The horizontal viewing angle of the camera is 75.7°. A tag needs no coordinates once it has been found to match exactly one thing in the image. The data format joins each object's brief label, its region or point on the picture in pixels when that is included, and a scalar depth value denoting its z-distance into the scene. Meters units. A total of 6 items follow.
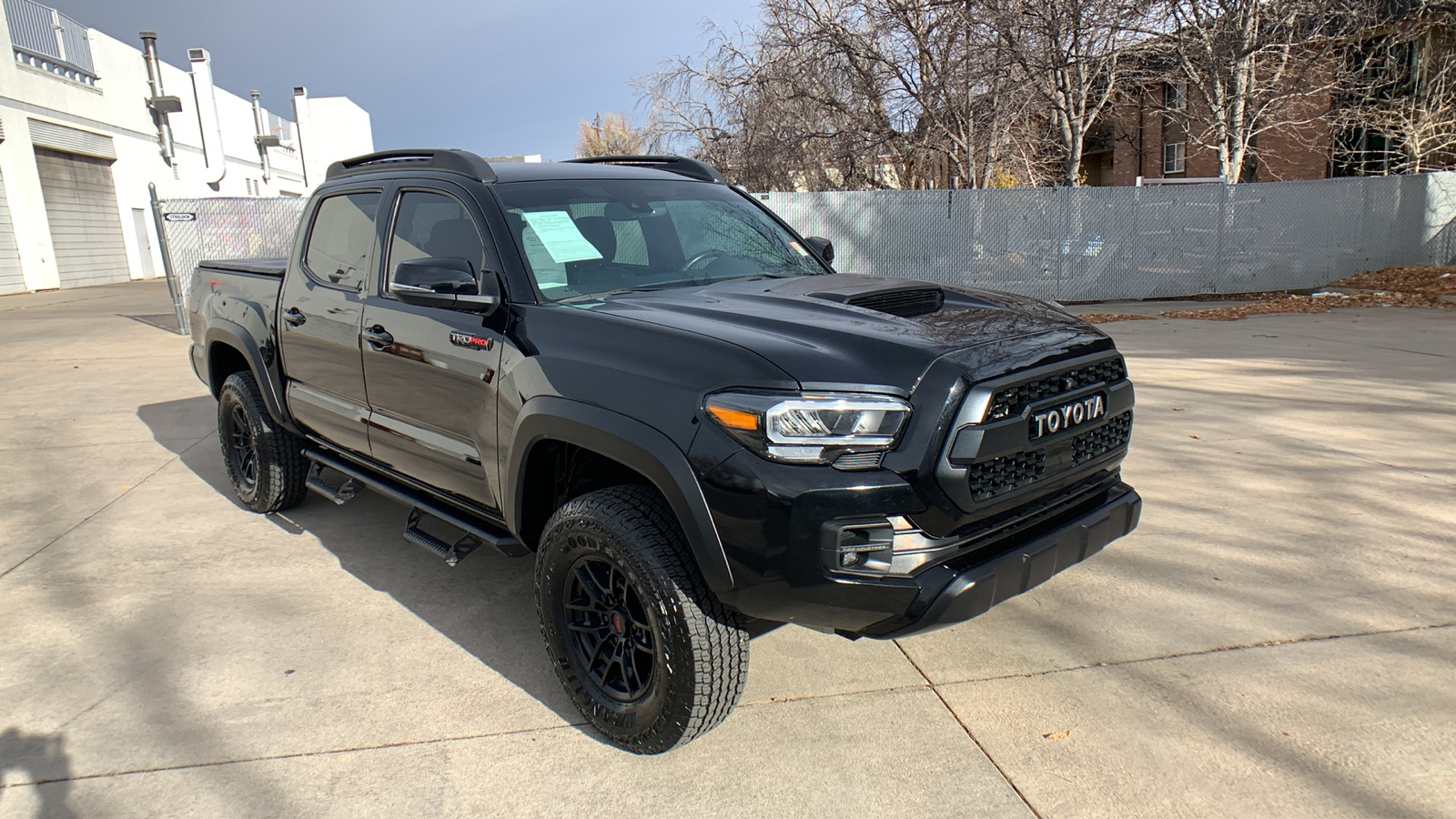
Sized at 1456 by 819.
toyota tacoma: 2.50
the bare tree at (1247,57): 15.54
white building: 23.70
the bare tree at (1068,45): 15.71
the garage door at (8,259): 23.22
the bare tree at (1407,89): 18.56
